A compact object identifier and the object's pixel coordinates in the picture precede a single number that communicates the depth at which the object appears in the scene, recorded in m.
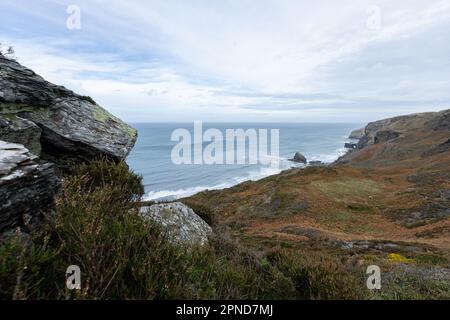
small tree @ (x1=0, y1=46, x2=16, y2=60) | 11.17
